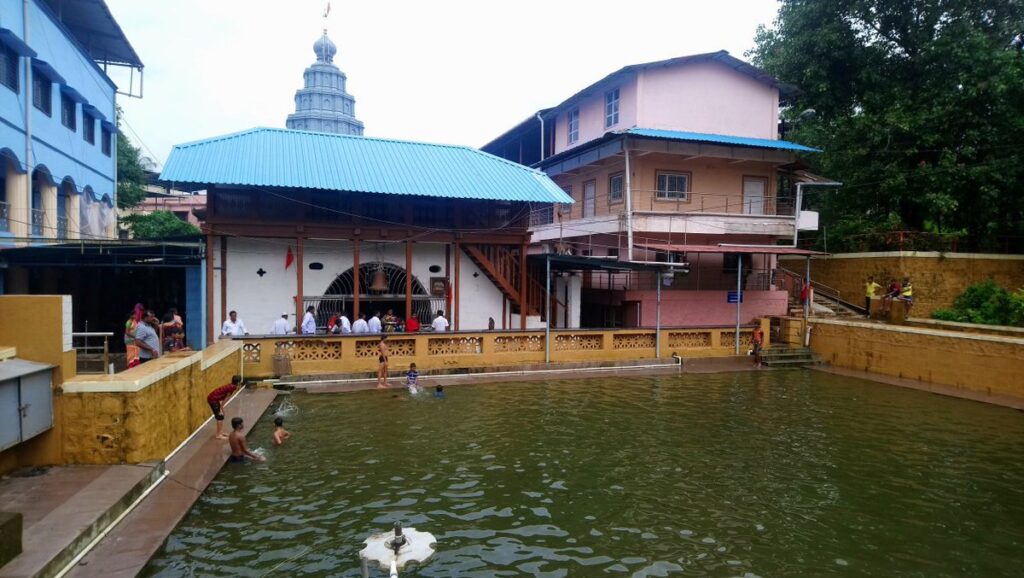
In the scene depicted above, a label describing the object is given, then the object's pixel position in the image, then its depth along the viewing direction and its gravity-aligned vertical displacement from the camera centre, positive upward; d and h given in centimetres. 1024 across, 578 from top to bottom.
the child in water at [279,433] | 1150 -301
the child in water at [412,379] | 1620 -283
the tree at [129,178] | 3831 +527
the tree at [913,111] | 2425 +669
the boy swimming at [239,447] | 1050 -300
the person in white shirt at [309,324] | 1858 -165
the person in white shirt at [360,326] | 1875 -170
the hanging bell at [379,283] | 1991 -45
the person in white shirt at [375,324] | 1875 -163
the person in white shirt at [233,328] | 1736 -169
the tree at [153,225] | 3924 +257
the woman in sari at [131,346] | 1298 -170
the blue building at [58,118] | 1802 +487
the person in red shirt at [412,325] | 1922 -168
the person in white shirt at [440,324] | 1972 -168
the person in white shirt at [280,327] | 1803 -171
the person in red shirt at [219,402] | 1155 -253
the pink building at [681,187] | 2425 +360
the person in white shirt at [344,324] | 1858 -163
